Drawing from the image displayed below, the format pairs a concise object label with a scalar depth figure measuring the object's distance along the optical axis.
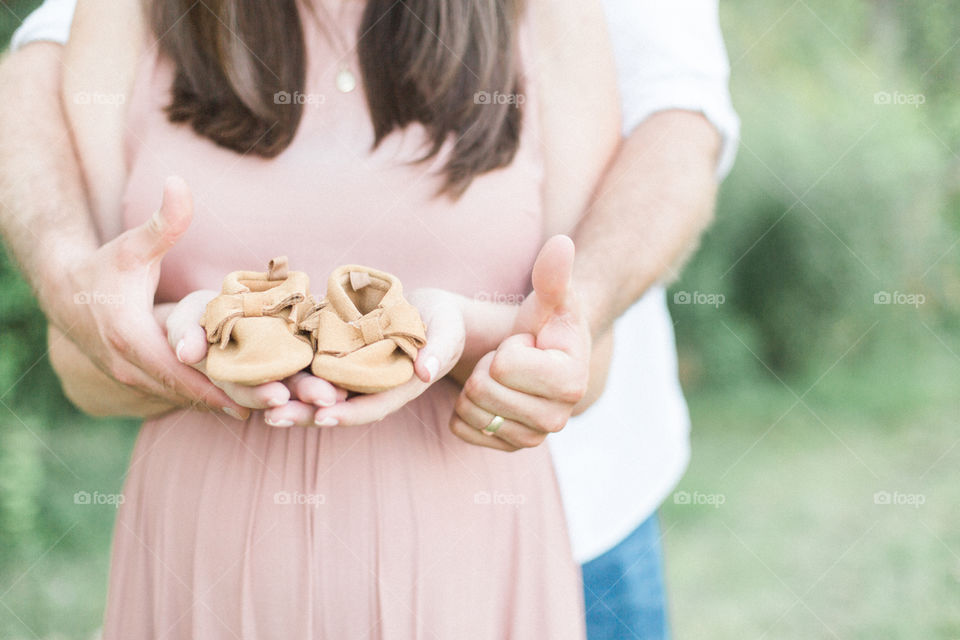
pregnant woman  0.91
